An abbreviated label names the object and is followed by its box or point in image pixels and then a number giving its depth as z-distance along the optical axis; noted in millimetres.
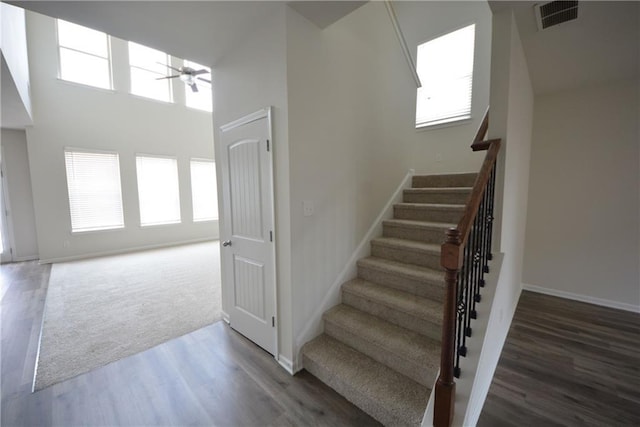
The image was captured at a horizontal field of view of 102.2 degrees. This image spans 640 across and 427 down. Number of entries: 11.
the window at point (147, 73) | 6230
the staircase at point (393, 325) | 1687
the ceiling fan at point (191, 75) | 4098
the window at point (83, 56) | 5363
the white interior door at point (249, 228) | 2189
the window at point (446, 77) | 4086
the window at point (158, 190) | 6465
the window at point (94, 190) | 5531
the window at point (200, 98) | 7125
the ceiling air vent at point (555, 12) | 1979
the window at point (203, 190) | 7422
